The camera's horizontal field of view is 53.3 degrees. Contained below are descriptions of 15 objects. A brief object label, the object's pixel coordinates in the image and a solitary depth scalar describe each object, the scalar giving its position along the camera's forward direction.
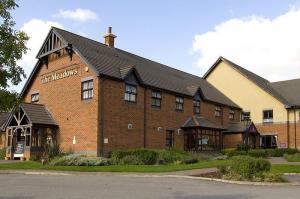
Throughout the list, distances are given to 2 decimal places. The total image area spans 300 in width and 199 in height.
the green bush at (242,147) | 27.98
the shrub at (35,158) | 21.14
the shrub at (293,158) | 21.03
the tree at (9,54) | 9.71
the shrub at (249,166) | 13.03
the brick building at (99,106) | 21.44
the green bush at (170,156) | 19.45
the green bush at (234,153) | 24.82
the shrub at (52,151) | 20.93
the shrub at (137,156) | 18.86
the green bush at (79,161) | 18.03
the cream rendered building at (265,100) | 31.79
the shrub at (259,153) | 24.16
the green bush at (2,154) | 24.40
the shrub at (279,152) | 26.75
